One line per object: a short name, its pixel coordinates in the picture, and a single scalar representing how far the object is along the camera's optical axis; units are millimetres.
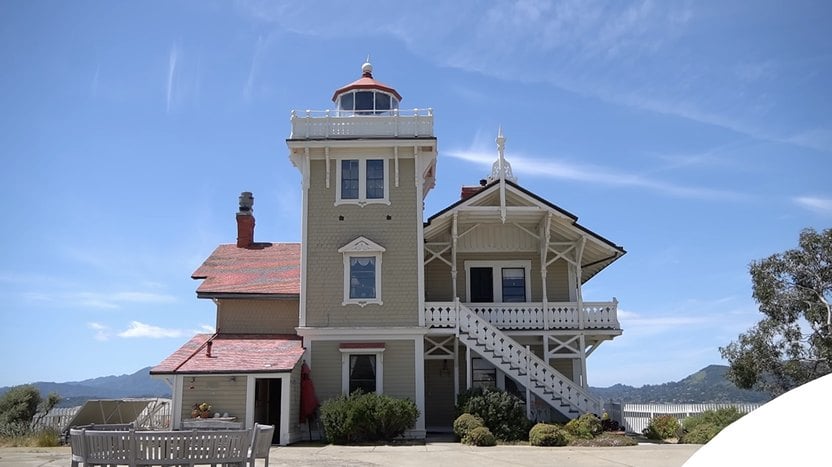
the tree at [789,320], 26141
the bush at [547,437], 19234
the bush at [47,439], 19359
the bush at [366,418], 19781
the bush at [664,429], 21594
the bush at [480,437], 19125
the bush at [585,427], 19859
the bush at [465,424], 19828
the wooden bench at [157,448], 8289
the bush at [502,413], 20484
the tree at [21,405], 22406
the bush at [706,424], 19562
